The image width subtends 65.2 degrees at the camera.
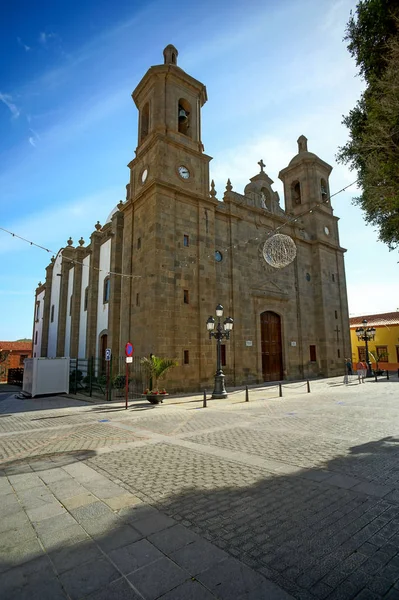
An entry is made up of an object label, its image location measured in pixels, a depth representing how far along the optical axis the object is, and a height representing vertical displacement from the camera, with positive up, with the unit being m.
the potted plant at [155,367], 13.88 -0.60
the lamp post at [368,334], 24.64 +1.20
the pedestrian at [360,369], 20.63 -1.28
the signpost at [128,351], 12.53 +0.12
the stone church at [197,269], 17.30 +5.77
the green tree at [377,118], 6.80 +5.44
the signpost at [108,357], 14.41 -0.12
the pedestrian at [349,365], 25.54 -1.26
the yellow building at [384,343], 34.03 +0.69
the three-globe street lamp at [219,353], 14.33 -0.04
